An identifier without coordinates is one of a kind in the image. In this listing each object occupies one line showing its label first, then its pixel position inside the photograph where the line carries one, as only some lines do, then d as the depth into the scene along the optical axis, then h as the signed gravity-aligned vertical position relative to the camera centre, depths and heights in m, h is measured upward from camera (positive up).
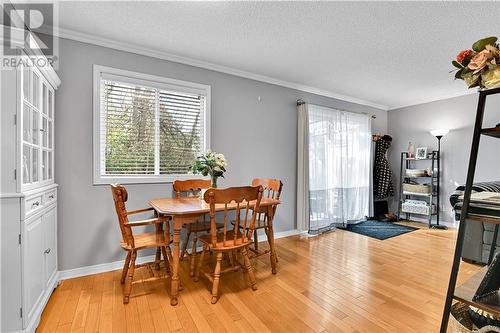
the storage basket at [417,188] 4.73 -0.47
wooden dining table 2.07 -0.42
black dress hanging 5.25 -0.20
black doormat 4.11 -1.17
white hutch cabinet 1.55 -0.26
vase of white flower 2.64 -0.02
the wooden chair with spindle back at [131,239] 2.01 -0.71
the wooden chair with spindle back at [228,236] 2.01 -0.68
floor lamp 4.56 +0.26
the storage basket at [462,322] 1.10 -0.78
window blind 2.75 +0.41
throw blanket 2.61 -0.26
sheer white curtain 4.13 -0.07
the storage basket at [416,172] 4.81 -0.16
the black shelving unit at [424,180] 4.71 -0.33
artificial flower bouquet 1.03 +0.43
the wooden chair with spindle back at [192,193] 2.65 -0.37
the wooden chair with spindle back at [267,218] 2.68 -0.65
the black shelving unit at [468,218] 1.07 -0.26
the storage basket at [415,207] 4.75 -0.85
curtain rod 4.05 +1.02
